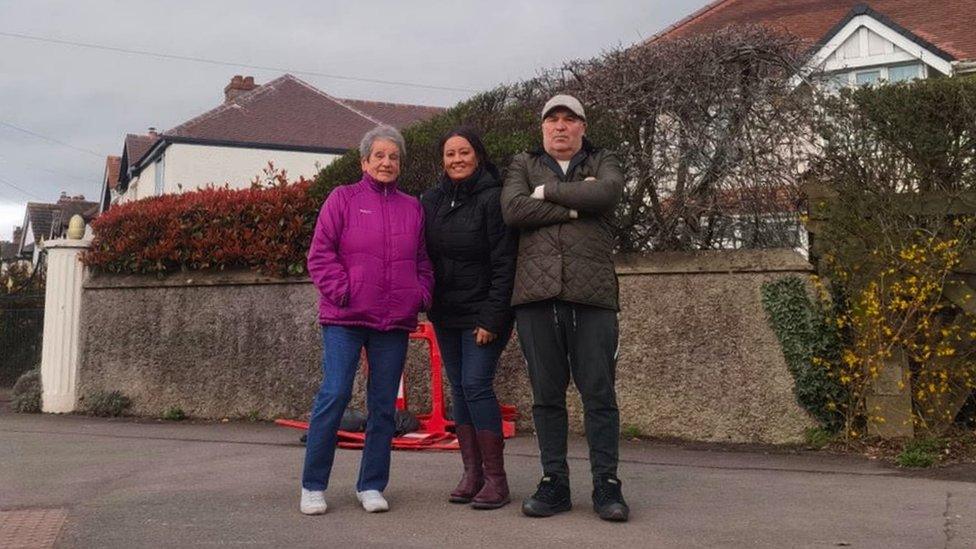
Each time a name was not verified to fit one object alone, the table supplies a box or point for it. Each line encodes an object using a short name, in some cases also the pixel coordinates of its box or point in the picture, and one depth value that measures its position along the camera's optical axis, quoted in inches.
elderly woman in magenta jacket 182.1
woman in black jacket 183.2
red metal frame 264.4
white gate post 388.8
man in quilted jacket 174.4
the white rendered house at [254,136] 1259.8
